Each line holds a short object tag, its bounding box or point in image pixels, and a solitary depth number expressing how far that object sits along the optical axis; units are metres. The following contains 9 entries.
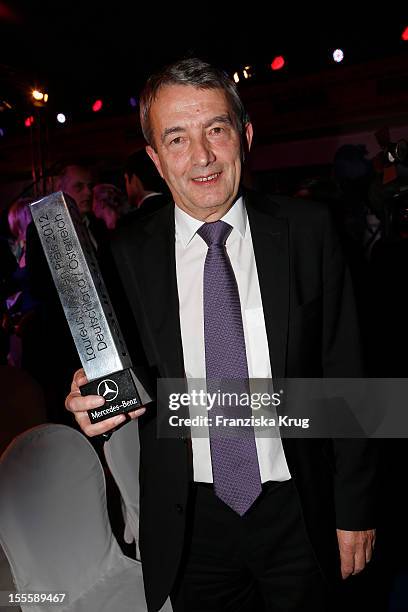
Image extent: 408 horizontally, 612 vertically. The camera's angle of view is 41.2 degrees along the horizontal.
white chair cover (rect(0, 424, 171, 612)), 1.60
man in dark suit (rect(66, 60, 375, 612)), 1.28
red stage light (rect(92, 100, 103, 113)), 7.74
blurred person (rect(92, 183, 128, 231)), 4.31
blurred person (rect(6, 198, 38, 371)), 4.23
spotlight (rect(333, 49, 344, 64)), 5.73
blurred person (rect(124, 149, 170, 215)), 3.11
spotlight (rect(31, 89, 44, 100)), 6.40
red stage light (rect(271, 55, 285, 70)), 6.05
